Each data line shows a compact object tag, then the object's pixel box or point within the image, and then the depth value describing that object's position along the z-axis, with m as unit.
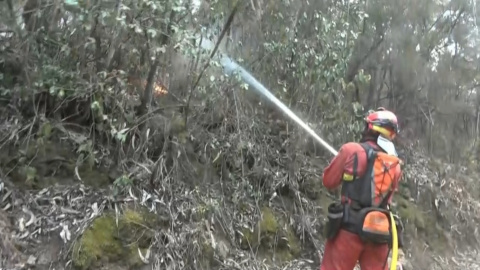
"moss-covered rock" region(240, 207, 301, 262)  6.34
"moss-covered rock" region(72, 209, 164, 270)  4.99
